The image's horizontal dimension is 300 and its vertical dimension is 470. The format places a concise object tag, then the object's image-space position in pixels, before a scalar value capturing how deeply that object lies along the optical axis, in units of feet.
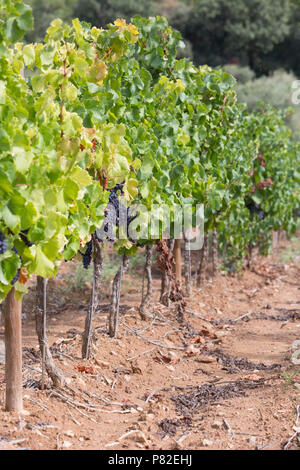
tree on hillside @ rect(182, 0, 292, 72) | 77.25
